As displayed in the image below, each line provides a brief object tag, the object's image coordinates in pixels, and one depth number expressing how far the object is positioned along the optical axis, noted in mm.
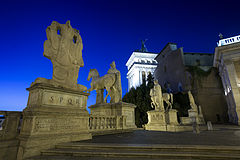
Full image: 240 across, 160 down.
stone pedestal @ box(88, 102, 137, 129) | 7172
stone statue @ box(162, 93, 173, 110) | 12330
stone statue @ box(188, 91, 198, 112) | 14133
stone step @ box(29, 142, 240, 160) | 2525
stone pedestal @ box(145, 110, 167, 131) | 9922
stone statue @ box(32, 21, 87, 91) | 4254
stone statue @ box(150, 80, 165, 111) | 10414
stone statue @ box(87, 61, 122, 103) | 7613
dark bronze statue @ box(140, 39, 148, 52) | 59419
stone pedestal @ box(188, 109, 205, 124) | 15056
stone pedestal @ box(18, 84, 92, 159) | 3018
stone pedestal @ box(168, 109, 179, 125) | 10581
